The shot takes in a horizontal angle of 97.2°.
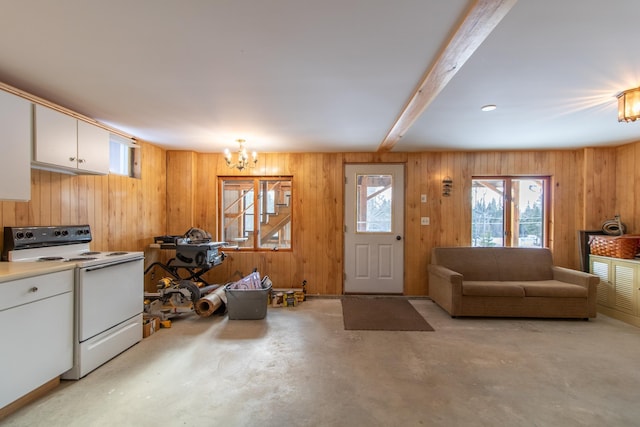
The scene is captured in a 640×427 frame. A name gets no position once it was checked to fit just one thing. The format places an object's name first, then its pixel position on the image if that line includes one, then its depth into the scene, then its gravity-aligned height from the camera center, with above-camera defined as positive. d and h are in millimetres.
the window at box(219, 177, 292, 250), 4609 +20
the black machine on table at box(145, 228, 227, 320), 3475 -831
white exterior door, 4441 -245
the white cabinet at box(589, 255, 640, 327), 3281 -898
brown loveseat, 3365 -907
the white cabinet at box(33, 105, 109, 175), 2289 +626
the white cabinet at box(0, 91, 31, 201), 2027 +489
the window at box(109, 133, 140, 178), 3426 +723
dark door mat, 3209 -1289
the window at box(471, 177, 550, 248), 4395 +26
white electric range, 2162 -630
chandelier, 3601 +718
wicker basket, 3385 -399
